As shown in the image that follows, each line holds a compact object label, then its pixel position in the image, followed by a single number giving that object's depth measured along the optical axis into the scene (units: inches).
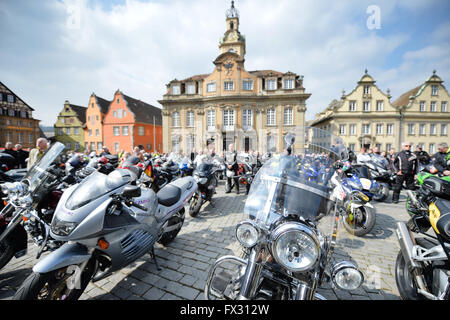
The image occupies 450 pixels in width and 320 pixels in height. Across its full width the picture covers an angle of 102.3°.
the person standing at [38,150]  167.8
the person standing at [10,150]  273.0
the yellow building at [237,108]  1016.2
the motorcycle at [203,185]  175.2
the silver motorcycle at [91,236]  60.2
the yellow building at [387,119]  1091.3
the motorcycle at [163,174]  229.8
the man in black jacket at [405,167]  239.3
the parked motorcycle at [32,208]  85.0
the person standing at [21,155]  285.4
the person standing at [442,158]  235.4
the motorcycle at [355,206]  63.5
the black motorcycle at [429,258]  66.7
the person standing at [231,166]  271.0
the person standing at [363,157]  263.7
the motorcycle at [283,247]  49.6
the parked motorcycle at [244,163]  285.3
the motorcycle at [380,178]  241.9
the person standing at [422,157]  316.8
